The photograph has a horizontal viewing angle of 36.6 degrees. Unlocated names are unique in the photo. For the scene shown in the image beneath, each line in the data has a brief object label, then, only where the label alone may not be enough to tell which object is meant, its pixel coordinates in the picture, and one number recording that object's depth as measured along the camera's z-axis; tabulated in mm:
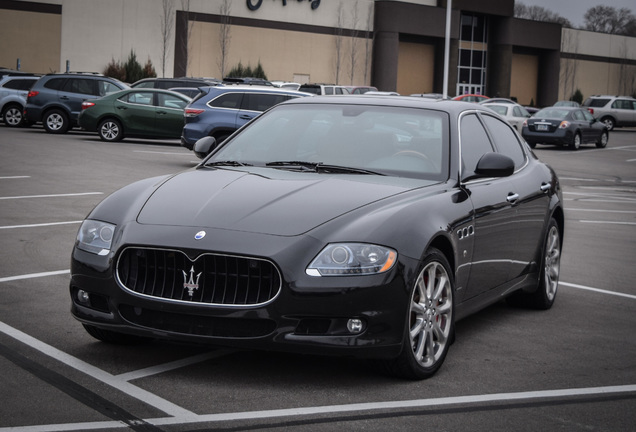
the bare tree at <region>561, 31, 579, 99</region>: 82888
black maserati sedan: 4844
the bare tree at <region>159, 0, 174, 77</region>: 57625
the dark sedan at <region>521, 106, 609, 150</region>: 34500
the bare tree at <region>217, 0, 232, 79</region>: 60219
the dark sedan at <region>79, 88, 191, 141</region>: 26078
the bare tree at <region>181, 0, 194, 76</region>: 58906
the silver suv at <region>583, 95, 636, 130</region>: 57750
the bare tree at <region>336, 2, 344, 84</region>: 66062
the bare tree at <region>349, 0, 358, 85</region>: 66750
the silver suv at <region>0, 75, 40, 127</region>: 29688
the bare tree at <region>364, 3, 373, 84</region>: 67938
